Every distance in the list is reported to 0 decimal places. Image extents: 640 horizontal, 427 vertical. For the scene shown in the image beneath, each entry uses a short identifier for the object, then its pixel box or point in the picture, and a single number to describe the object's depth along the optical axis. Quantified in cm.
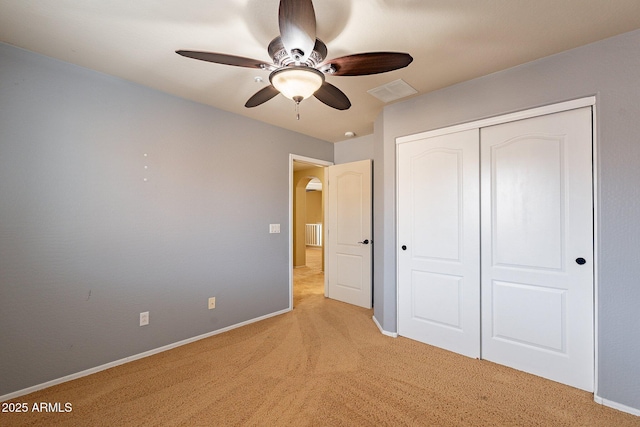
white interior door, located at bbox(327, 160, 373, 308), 385
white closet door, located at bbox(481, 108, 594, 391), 199
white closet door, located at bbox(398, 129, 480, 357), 249
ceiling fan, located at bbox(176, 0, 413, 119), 125
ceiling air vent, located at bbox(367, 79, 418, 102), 247
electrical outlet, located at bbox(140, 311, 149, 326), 248
